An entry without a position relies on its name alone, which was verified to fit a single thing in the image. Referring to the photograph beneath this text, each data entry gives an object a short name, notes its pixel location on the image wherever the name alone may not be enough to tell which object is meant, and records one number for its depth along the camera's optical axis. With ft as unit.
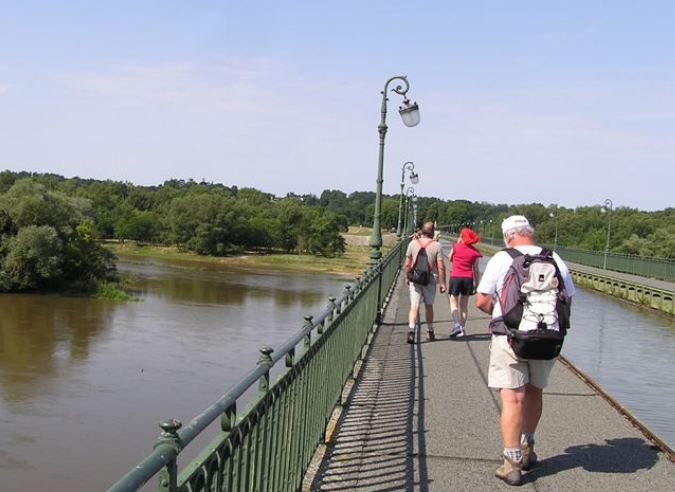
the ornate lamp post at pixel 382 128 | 46.68
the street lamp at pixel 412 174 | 106.22
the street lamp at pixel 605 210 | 146.61
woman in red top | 35.04
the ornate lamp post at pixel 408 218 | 140.60
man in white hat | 14.87
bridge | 8.77
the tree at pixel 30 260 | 167.73
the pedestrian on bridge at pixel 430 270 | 33.60
